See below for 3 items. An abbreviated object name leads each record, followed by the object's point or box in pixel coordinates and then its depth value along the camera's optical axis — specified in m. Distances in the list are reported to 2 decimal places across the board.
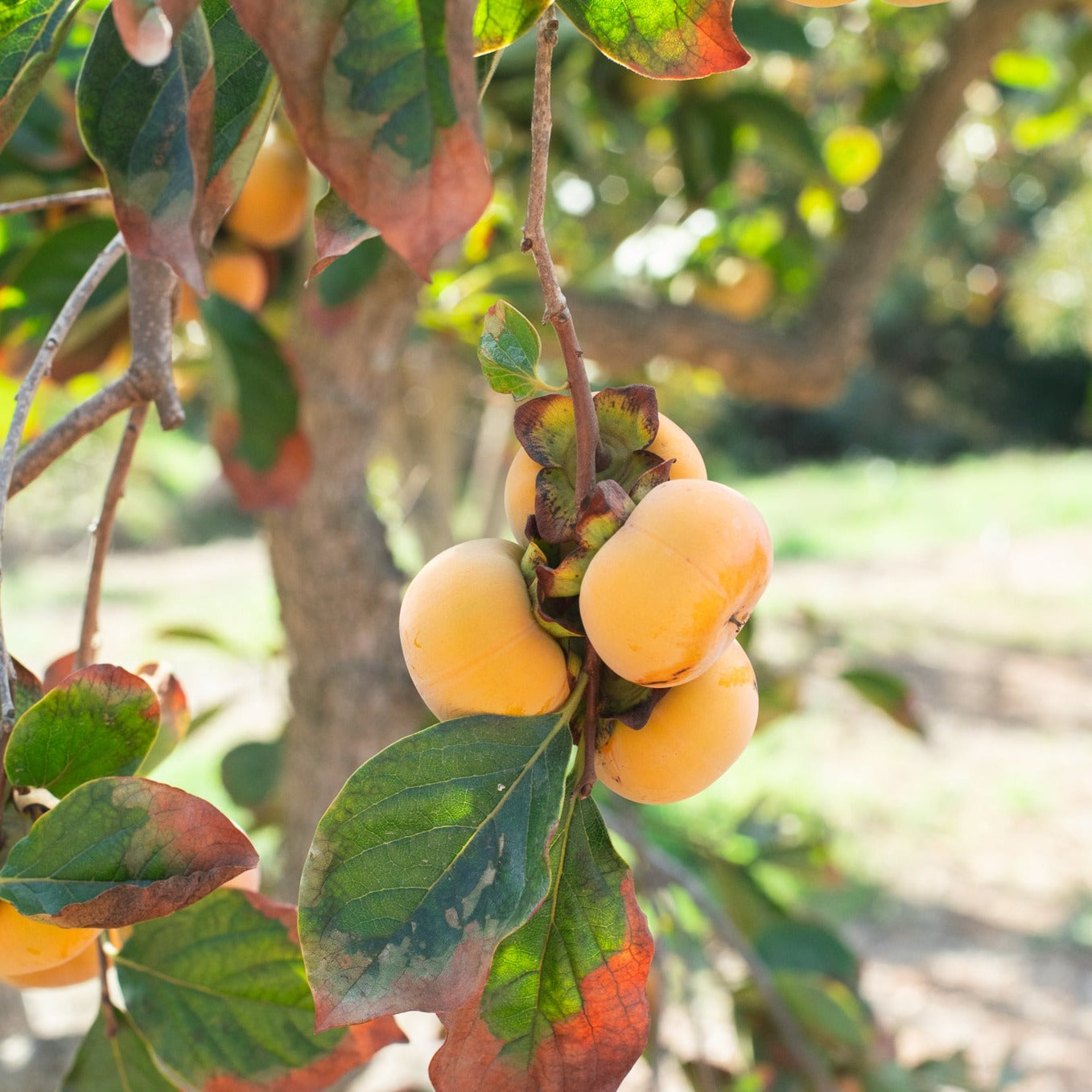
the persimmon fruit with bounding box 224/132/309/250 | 0.85
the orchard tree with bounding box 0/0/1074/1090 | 0.28
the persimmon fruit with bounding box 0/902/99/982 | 0.43
